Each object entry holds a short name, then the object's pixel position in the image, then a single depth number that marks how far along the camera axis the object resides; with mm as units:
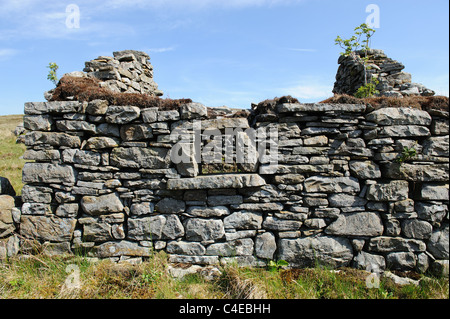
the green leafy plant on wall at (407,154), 4320
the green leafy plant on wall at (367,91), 6629
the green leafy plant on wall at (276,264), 4402
